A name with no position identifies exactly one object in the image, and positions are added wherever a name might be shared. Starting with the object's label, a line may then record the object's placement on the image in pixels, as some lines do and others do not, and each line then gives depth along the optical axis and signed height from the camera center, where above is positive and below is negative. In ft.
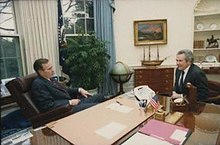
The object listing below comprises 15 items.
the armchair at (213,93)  6.66 -1.77
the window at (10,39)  8.80 +0.74
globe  11.56 -1.40
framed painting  12.25 +1.24
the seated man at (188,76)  6.42 -1.00
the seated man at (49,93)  6.16 -1.49
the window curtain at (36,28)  8.77 +1.28
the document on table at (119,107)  5.22 -1.69
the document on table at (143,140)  3.44 -1.75
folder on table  3.59 -1.73
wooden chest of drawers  11.57 -1.79
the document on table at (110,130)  3.88 -1.76
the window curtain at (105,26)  11.49 +1.63
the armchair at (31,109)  5.59 -1.77
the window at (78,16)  11.27 +2.29
